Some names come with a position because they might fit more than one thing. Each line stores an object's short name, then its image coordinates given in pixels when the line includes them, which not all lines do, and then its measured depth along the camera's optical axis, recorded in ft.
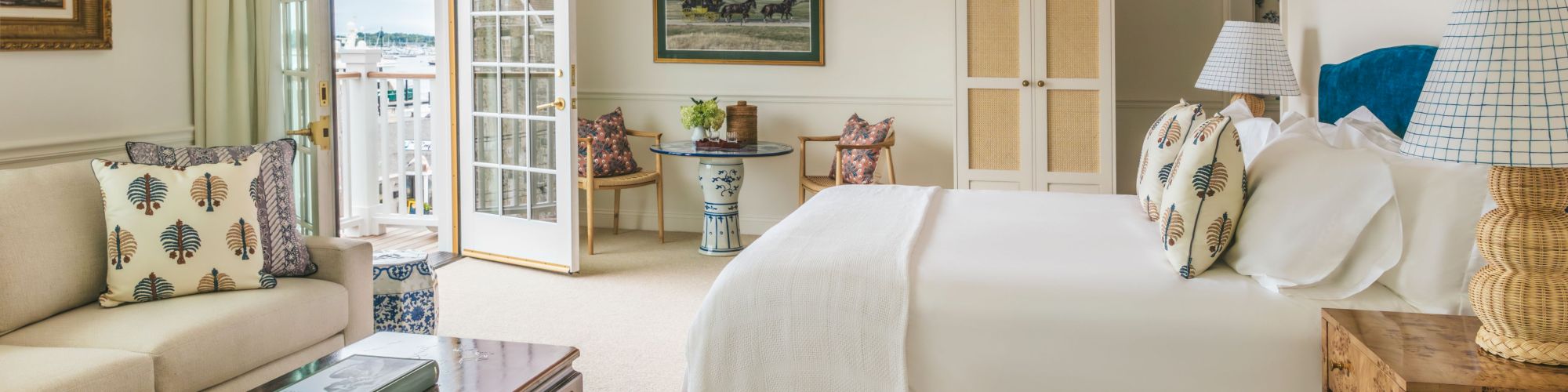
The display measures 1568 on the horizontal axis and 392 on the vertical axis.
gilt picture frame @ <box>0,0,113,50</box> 10.07
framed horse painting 19.63
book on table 6.62
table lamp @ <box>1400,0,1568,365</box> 5.31
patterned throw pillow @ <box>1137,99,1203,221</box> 10.09
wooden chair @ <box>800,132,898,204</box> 17.72
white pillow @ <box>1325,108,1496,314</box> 7.11
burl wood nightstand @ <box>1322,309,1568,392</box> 5.46
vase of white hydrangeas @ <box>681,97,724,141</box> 18.52
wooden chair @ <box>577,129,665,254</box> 18.43
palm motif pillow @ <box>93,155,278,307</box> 9.15
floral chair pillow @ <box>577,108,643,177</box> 19.34
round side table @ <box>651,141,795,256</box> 18.39
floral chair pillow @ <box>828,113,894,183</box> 17.92
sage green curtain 12.29
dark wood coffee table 7.12
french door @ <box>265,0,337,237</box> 12.78
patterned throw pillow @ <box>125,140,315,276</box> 9.88
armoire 17.04
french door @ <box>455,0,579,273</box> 16.85
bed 7.30
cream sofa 7.95
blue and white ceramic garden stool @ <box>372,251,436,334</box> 11.27
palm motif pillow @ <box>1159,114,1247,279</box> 7.95
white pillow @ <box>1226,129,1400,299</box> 7.54
